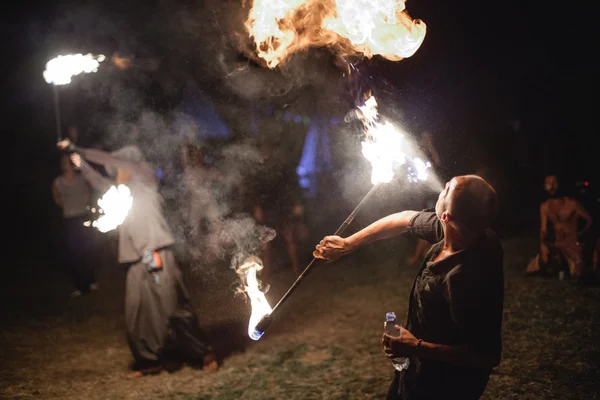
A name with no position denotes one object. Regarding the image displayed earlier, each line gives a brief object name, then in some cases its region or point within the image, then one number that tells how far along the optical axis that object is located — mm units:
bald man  2217
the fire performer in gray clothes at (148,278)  4930
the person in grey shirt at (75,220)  8867
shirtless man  7652
